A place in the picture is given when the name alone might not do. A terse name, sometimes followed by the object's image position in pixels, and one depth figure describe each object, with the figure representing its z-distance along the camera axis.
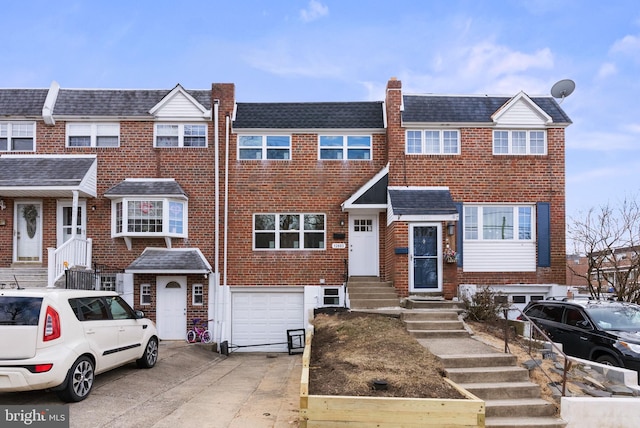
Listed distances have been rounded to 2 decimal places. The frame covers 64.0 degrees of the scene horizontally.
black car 9.36
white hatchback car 6.62
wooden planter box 6.11
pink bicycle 15.57
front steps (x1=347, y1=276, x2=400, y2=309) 13.52
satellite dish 16.50
